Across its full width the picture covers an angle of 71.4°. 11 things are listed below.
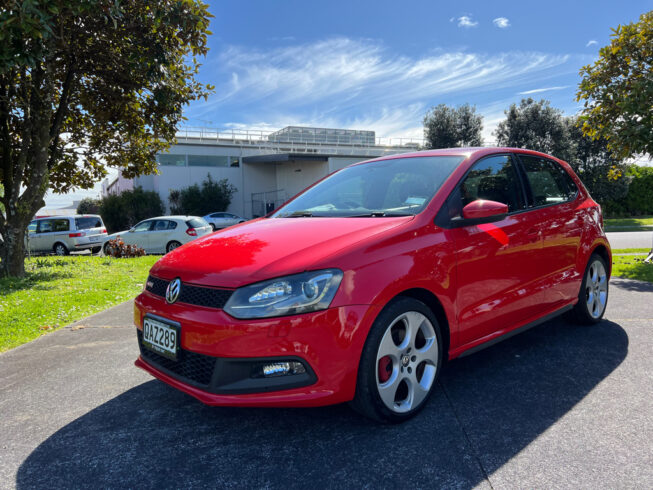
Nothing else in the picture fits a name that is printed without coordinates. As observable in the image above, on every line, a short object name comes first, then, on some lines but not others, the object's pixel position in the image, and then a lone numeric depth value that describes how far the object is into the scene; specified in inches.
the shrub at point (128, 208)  1293.1
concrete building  1385.3
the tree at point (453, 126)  1196.3
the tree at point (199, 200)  1347.2
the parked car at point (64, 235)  681.0
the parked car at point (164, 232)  619.5
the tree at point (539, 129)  1060.5
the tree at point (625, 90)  321.1
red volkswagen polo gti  90.5
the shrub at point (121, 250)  583.2
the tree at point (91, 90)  312.3
